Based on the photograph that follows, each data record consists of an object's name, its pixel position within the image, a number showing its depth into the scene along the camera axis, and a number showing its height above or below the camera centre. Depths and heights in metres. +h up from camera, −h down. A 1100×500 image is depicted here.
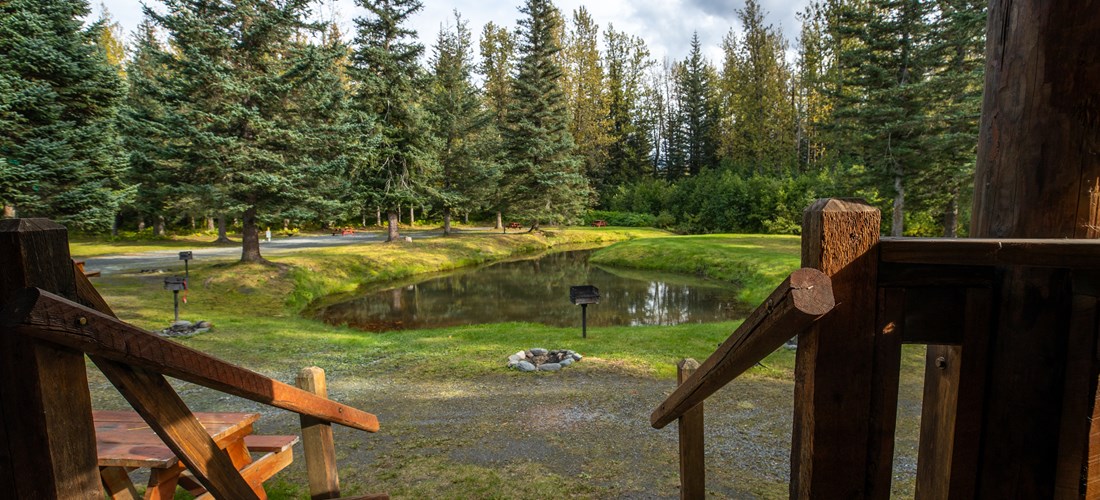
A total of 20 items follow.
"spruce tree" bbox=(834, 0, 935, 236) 17.70 +3.66
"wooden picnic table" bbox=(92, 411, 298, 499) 2.52 -1.24
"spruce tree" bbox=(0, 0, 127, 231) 12.15 +2.45
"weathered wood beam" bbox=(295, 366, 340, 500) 2.37 -1.14
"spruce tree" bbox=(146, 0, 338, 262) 15.01 +3.33
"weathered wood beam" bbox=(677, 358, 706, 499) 2.47 -1.22
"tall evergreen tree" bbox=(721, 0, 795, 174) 45.44 +9.12
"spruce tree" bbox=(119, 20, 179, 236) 15.15 +2.13
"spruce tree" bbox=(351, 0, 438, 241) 24.45 +5.08
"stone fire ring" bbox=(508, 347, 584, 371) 8.12 -2.55
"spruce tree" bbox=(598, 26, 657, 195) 53.59 +9.41
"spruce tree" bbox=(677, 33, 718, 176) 53.19 +9.19
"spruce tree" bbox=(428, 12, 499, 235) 30.83 +4.25
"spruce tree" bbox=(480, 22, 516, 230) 36.94 +12.31
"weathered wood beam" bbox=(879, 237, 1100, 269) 1.11 -0.13
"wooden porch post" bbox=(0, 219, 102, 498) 1.28 -0.47
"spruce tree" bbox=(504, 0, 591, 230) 31.43 +4.39
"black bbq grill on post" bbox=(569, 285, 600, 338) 10.10 -1.82
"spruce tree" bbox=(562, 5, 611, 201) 50.53 +10.26
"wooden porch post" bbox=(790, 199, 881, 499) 1.25 -0.40
